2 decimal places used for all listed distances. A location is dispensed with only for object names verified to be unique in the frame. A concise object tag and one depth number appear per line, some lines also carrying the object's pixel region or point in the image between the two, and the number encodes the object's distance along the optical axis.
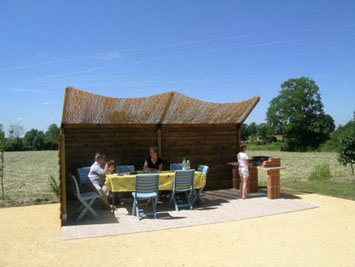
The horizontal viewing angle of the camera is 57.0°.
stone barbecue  7.78
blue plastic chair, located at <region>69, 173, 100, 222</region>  6.00
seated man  6.53
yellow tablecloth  6.34
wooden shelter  7.74
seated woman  7.71
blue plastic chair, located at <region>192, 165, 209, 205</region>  7.26
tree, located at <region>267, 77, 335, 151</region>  45.44
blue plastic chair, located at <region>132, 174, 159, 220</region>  6.11
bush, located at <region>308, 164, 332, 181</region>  11.54
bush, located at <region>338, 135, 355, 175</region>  11.59
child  7.77
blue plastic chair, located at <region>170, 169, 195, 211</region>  6.71
